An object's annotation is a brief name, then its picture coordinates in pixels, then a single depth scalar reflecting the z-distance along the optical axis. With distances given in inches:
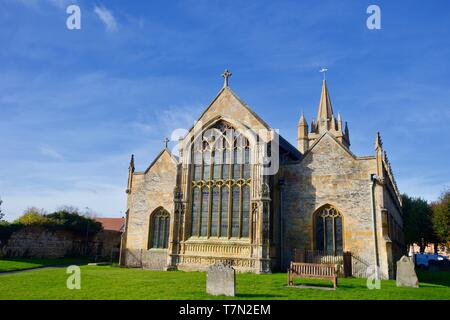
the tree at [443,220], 1518.2
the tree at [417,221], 2025.1
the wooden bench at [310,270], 593.9
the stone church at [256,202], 841.5
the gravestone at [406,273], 612.7
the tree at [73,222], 1444.4
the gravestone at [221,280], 470.9
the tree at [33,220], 1358.3
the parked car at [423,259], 1706.4
